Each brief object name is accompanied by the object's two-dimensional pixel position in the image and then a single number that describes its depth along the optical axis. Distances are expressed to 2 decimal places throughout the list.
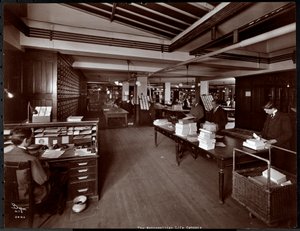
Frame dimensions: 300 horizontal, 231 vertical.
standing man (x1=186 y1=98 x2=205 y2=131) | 6.57
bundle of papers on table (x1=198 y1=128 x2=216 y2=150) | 3.04
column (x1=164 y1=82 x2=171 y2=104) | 16.35
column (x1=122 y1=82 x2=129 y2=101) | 16.10
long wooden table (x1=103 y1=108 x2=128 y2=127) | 9.25
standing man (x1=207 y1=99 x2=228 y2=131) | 5.31
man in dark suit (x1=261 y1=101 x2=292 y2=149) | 3.26
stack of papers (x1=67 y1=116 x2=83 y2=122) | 3.37
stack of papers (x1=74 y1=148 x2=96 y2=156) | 2.89
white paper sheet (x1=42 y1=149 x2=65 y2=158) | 2.75
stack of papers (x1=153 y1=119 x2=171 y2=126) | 5.61
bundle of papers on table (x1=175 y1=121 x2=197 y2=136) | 4.03
